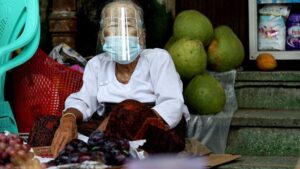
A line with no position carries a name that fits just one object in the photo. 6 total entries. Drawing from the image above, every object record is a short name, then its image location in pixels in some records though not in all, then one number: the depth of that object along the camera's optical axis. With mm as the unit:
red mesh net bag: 4375
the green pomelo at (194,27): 4973
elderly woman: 3531
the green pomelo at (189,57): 4719
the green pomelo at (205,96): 4551
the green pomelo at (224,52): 5004
